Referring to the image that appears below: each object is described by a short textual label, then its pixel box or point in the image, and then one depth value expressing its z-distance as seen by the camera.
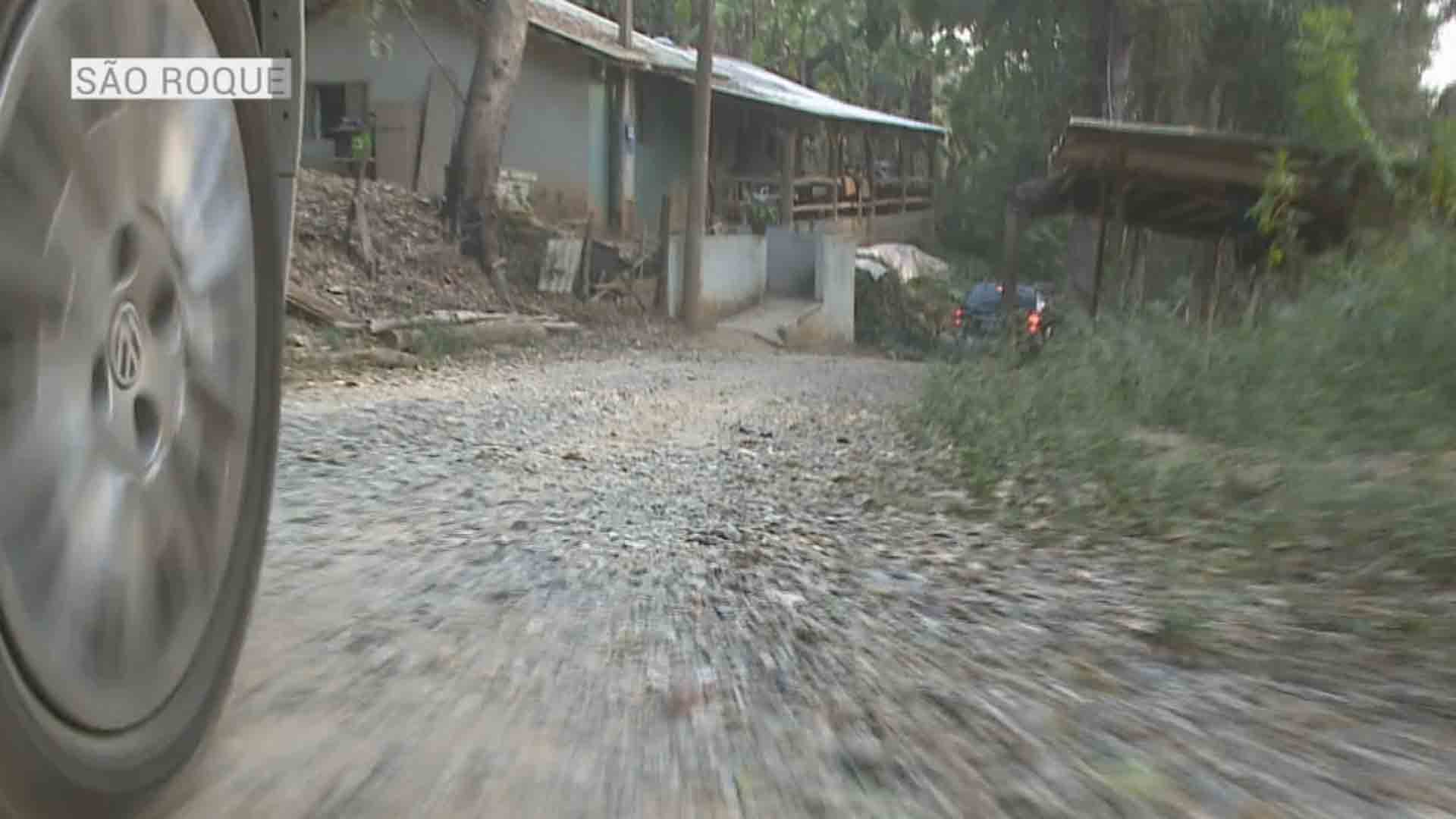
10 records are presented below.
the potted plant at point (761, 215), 31.14
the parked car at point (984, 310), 25.48
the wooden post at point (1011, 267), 19.19
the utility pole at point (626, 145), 27.08
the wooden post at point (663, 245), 23.66
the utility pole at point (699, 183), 23.27
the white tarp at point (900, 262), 32.75
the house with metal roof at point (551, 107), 25.52
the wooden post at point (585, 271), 22.94
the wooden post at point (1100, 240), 16.45
